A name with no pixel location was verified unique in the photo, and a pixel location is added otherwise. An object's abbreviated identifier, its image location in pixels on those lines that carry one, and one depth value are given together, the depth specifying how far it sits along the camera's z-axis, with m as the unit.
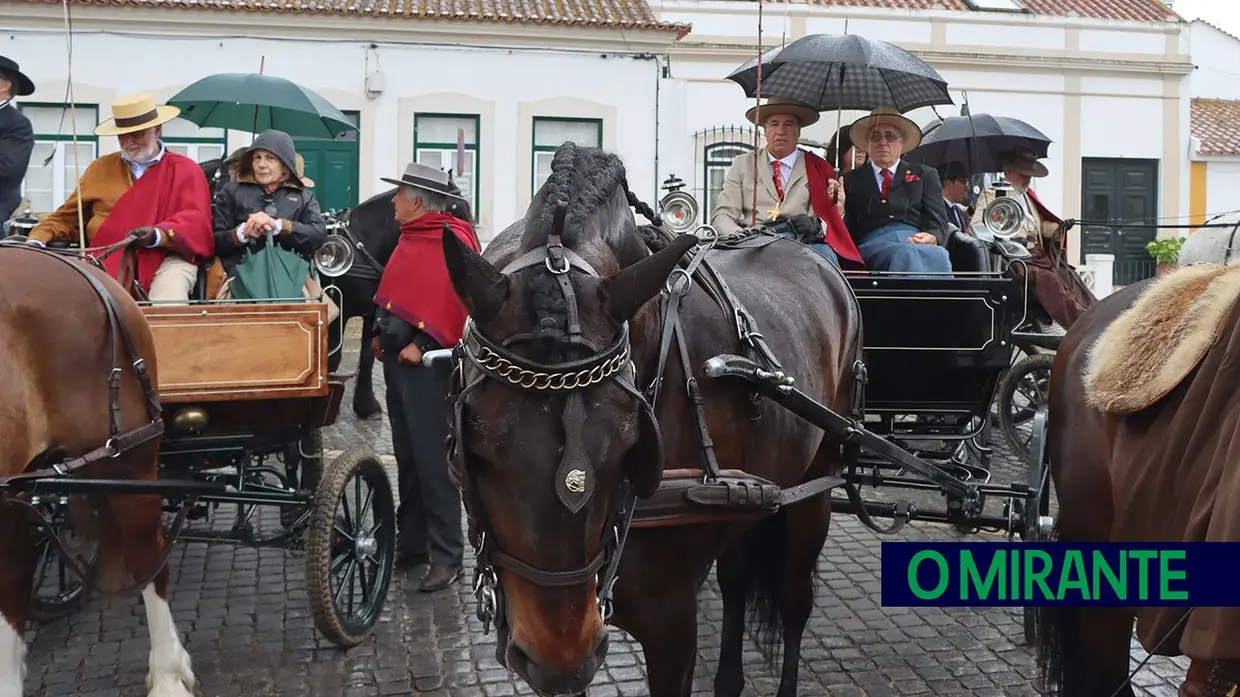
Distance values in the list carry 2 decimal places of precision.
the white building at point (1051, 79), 19.36
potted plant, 16.30
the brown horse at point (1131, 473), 1.87
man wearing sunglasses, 5.19
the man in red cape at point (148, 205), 4.94
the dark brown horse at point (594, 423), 2.17
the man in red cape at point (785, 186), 4.97
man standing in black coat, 5.96
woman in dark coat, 5.28
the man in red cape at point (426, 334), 5.29
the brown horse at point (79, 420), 3.48
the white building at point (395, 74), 16.64
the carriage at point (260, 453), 4.30
